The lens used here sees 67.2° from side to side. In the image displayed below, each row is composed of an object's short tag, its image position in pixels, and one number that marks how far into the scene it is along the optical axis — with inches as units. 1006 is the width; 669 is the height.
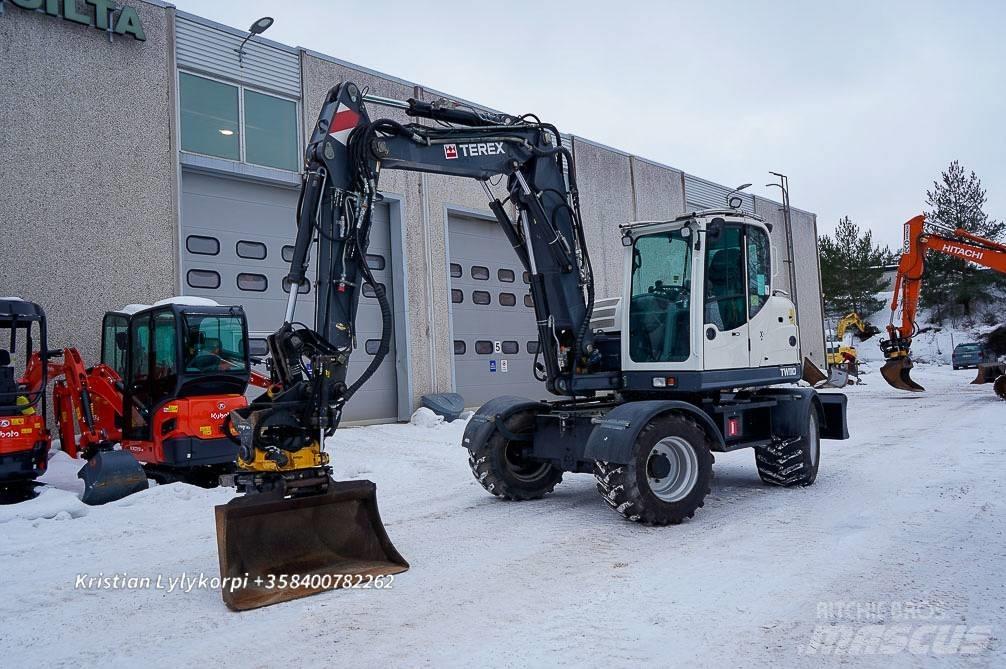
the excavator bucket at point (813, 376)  959.0
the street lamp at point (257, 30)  497.4
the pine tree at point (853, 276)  2111.2
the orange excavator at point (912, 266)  786.8
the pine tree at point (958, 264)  1877.5
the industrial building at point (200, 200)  452.8
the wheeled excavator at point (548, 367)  202.7
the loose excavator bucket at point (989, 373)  767.1
